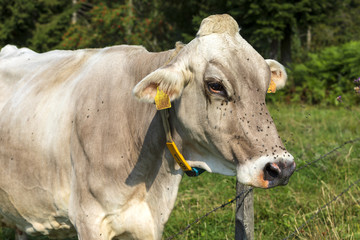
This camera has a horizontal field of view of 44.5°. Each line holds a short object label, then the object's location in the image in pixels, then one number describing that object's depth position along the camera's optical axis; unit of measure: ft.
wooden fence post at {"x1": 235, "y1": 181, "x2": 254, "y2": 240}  11.03
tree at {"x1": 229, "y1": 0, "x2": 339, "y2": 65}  46.65
